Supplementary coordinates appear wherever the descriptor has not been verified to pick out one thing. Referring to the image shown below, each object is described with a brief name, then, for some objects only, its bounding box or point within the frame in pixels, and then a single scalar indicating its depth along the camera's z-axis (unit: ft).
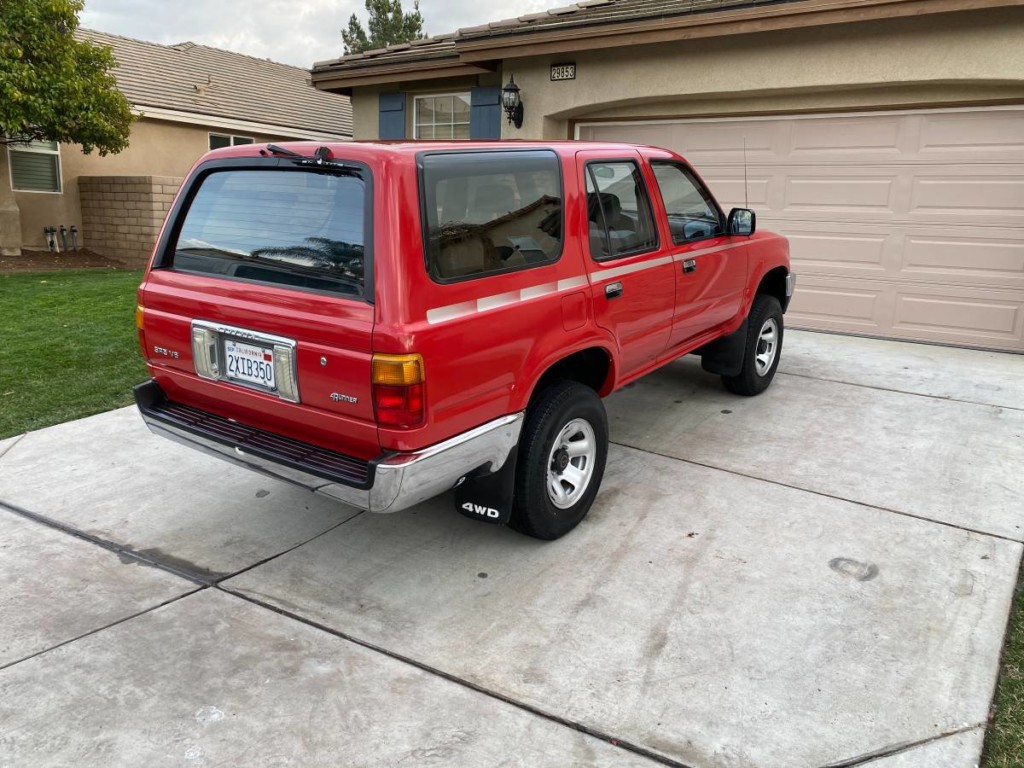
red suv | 9.54
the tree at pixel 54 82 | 39.22
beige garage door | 25.12
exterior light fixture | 31.40
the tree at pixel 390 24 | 126.82
